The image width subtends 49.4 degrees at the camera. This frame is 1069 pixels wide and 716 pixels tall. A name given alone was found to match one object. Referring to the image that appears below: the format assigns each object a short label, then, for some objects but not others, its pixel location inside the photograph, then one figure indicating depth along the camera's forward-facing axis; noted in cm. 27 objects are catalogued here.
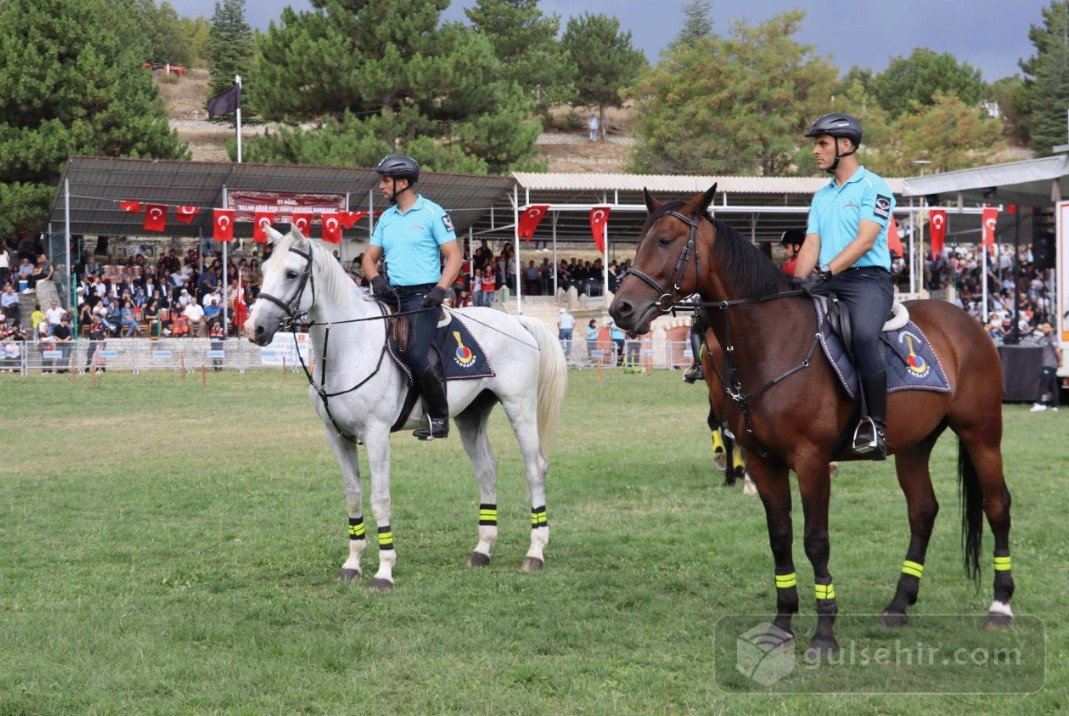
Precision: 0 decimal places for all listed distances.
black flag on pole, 3972
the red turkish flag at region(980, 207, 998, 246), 3550
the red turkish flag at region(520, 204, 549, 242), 3544
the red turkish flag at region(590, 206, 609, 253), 3575
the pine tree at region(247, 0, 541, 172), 4512
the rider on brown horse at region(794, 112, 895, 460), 667
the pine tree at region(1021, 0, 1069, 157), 7844
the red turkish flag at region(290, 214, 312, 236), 3544
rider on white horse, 868
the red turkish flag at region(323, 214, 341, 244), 3541
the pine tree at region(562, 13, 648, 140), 9406
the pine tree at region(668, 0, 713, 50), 10625
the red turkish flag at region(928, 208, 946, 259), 3747
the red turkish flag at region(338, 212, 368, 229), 3572
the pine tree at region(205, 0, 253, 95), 8544
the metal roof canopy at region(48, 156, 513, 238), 3434
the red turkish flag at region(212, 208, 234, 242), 3256
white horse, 814
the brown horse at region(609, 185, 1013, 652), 646
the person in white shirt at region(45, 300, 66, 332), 3148
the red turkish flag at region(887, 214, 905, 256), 3247
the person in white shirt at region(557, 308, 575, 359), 3621
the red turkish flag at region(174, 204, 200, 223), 3406
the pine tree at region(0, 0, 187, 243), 4109
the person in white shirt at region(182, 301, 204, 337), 3403
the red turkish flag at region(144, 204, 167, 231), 3397
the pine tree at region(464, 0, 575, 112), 8262
